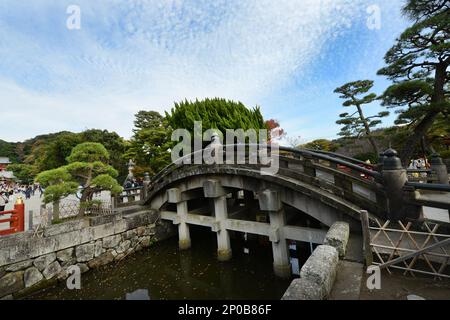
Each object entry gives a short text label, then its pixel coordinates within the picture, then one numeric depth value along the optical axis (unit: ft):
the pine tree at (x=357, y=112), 65.67
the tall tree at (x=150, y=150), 75.46
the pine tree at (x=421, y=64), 28.96
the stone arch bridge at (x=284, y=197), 15.78
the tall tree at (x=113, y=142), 95.81
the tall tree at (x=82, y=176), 26.84
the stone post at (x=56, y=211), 30.51
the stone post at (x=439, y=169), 23.59
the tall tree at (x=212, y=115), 68.64
